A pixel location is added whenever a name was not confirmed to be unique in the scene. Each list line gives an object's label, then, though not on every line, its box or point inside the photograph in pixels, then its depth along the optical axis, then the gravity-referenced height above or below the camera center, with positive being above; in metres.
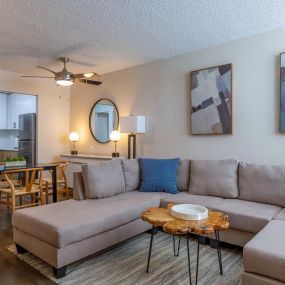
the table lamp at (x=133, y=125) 4.08 +0.29
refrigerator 5.28 +0.10
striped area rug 1.97 -1.10
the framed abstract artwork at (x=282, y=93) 2.97 +0.62
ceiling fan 3.59 +0.97
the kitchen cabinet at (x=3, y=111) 6.41 +0.80
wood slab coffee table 1.73 -0.60
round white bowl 1.92 -0.56
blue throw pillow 3.28 -0.44
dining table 3.54 -0.38
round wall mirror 4.90 +0.47
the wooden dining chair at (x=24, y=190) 3.22 -0.68
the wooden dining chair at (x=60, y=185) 3.82 -0.71
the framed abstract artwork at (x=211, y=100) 3.41 +0.63
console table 4.71 -0.36
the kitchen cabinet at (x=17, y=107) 5.77 +0.85
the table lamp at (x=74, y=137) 5.34 +0.11
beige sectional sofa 1.76 -0.67
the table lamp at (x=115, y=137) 4.52 +0.10
